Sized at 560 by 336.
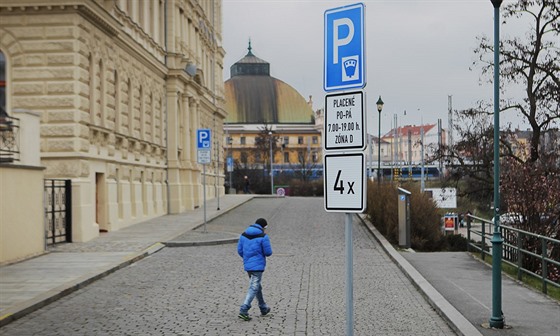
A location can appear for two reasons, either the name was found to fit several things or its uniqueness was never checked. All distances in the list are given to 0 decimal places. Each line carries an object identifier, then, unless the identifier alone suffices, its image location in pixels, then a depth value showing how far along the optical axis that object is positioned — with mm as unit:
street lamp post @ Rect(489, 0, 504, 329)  10156
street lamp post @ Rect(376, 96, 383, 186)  37431
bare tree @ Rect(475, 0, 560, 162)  27859
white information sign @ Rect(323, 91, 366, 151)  5941
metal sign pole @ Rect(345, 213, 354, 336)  5984
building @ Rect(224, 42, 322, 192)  136125
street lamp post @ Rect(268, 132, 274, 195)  74212
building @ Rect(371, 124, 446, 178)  97419
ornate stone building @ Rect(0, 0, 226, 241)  22547
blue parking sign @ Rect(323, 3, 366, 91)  5934
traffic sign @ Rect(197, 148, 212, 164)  26909
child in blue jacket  10781
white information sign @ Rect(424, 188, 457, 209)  34719
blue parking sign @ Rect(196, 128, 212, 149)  26812
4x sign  5898
